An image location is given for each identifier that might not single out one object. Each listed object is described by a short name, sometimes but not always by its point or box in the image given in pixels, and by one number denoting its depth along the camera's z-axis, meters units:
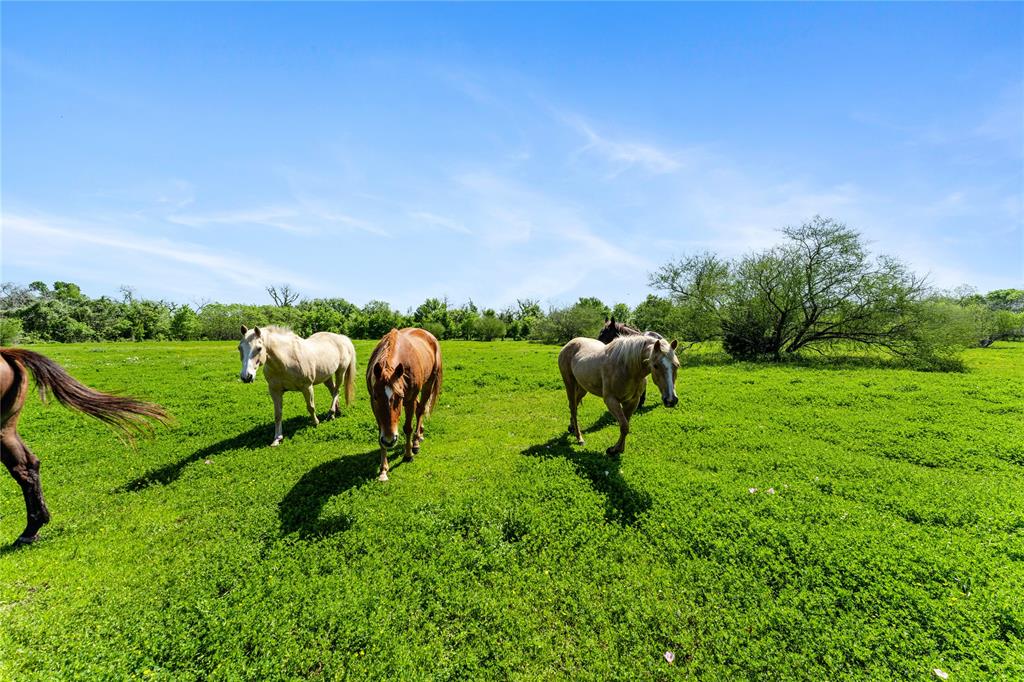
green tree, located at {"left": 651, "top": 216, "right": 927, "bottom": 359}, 19.44
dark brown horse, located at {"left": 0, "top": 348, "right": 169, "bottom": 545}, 4.16
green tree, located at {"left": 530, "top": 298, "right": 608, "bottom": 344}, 48.22
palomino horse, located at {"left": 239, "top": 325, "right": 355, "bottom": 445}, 6.39
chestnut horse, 5.12
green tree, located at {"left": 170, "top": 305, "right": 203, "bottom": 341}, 55.50
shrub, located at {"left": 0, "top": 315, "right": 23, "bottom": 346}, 35.34
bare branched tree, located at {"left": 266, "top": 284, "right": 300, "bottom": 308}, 86.19
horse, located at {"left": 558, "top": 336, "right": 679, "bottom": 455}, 5.21
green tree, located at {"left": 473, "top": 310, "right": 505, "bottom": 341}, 65.00
